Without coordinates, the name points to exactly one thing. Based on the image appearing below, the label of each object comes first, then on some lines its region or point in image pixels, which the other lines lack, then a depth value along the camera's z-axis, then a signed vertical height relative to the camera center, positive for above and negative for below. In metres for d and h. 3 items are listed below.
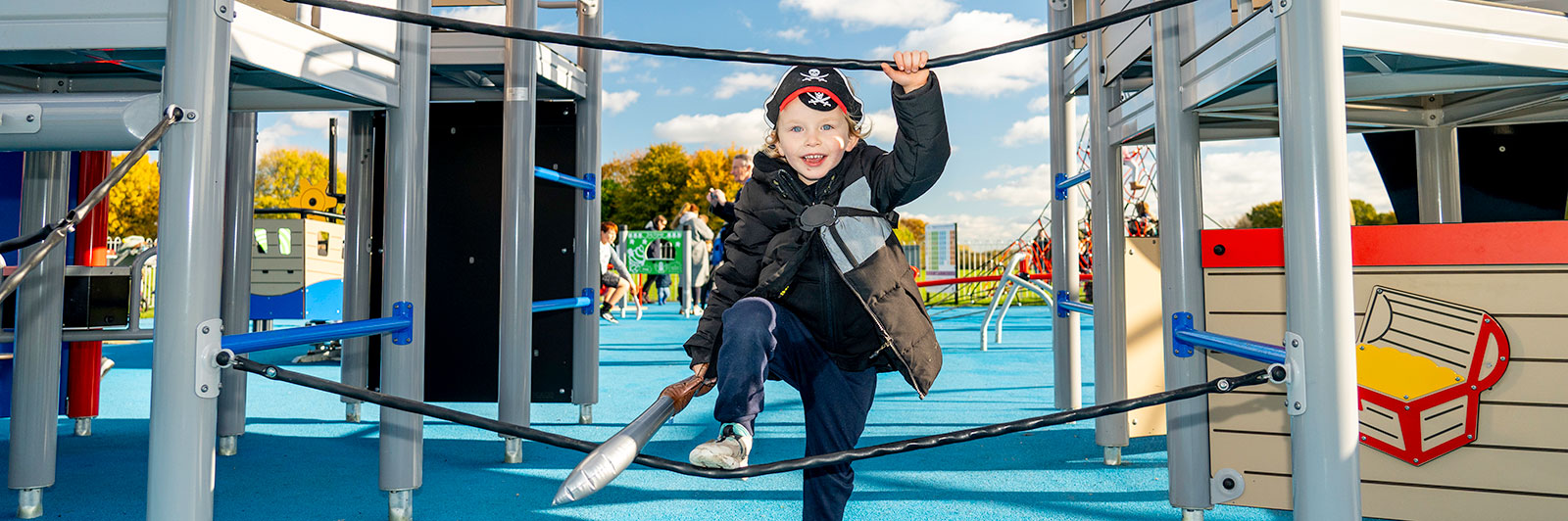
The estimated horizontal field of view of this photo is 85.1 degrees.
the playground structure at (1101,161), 1.22 +0.25
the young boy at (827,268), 1.47 +0.04
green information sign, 13.29 +0.61
